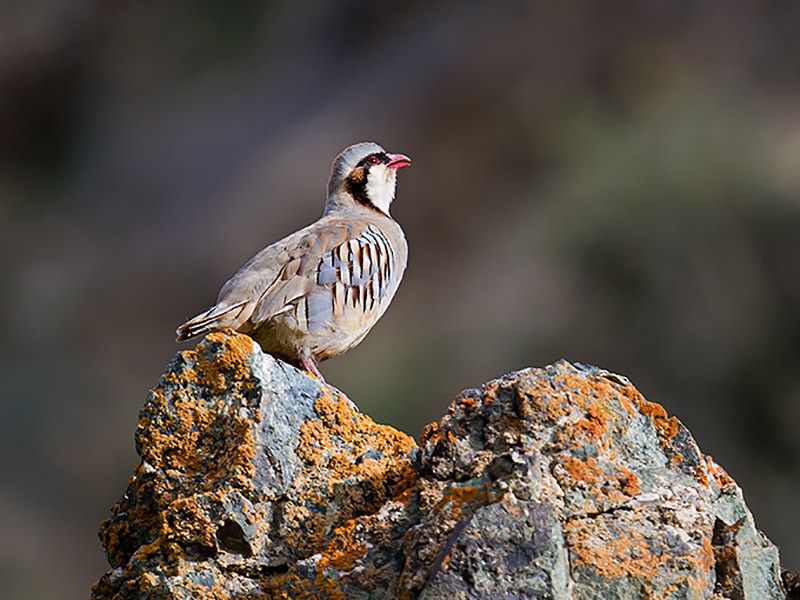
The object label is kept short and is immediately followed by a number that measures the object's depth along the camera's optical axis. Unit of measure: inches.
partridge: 493.4
